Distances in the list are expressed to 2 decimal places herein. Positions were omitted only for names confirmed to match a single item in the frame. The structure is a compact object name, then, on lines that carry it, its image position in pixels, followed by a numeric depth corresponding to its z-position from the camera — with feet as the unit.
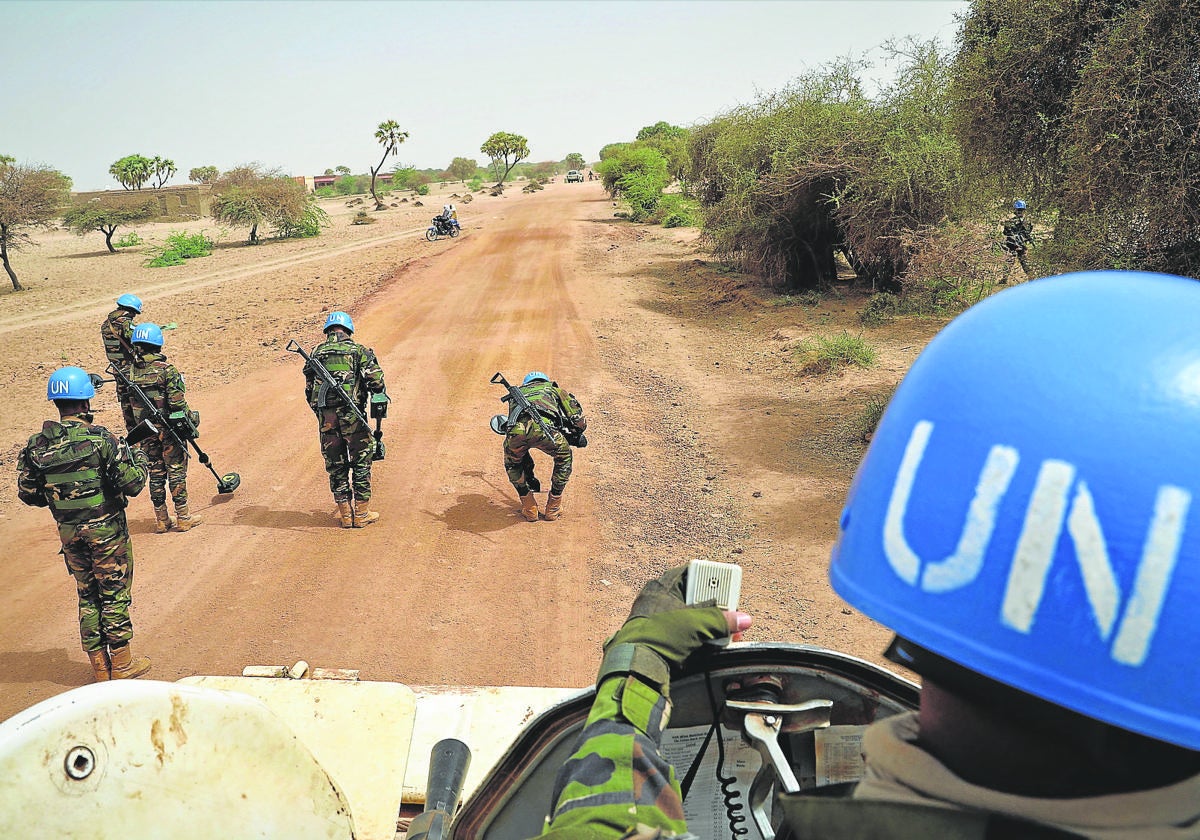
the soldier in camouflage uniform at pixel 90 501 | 16.34
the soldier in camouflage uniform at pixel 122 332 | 24.70
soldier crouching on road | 23.26
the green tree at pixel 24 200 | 72.42
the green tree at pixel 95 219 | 101.91
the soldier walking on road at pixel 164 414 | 23.20
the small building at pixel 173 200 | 144.66
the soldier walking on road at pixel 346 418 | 22.85
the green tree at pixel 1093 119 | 21.08
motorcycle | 94.58
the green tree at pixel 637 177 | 109.40
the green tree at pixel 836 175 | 42.88
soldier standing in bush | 36.52
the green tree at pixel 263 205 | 97.66
